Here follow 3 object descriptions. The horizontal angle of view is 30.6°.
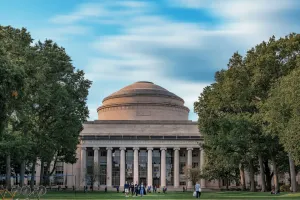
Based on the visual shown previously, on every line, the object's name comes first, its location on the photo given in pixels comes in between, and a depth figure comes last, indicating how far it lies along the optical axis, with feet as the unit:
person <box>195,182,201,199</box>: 163.23
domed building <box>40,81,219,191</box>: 407.85
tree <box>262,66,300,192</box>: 147.43
